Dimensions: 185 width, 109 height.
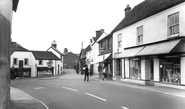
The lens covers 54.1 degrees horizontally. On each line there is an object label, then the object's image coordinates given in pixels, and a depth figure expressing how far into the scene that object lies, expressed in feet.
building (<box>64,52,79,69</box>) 279.49
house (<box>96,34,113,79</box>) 81.51
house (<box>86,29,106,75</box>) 135.85
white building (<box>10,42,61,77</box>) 139.85
